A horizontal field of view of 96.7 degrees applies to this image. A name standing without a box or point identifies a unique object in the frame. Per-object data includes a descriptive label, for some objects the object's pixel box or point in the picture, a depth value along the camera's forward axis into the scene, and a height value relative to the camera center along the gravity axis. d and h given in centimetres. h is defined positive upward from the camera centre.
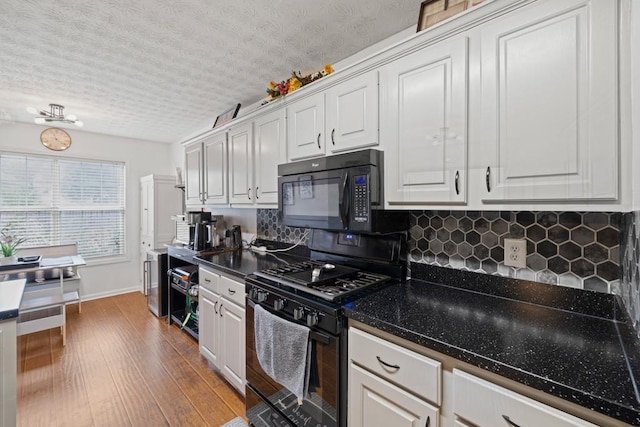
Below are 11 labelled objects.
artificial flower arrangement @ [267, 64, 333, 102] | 188 +89
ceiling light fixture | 304 +103
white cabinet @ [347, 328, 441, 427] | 97 -66
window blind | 370 +15
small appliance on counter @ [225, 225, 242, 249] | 291 -27
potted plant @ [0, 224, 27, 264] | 307 -36
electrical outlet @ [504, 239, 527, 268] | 128 -19
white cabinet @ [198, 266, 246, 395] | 190 -83
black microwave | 144 +10
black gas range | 127 -46
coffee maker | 288 -21
